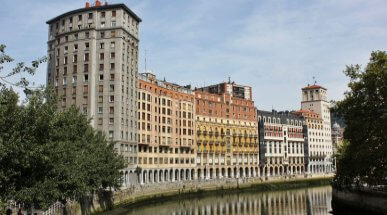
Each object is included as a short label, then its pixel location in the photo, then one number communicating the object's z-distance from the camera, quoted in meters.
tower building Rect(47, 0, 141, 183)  98.44
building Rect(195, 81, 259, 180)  138.88
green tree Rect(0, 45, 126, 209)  32.09
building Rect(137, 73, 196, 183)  111.94
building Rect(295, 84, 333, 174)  192.88
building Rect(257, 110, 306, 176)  165.62
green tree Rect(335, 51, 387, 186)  53.16
